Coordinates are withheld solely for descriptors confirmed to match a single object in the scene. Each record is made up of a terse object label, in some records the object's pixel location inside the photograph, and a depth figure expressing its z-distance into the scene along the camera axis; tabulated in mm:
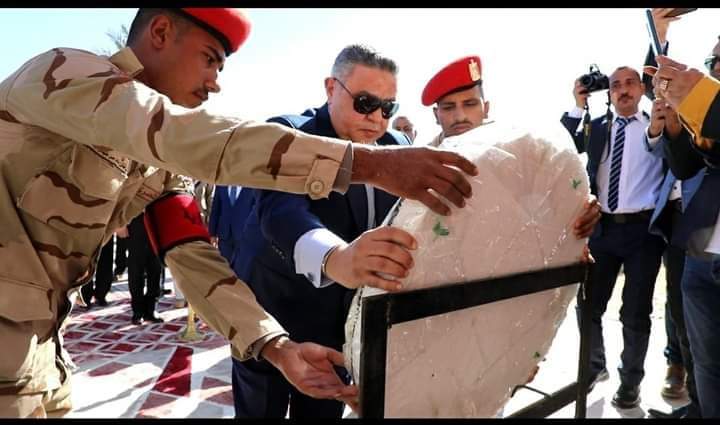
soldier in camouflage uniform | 1004
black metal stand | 946
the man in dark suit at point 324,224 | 1875
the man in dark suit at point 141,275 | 5660
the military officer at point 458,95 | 2590
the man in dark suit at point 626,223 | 3471
